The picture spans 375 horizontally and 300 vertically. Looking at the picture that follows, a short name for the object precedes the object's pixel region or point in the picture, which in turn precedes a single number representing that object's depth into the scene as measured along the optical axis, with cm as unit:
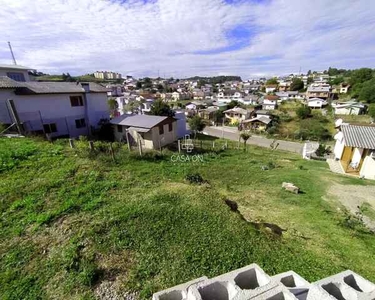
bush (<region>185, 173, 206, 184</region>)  911
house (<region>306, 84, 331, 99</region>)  5753
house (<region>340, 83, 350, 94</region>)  6109
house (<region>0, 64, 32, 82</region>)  2092
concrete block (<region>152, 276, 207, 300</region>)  182
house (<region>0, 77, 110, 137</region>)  1410
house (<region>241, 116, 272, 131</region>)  3881
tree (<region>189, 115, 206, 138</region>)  2941
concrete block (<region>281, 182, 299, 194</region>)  959
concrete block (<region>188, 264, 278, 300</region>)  156
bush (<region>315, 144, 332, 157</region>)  1988
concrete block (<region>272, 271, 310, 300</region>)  189
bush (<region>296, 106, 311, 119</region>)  4276
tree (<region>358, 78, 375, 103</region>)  4581
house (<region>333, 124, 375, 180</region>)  1245
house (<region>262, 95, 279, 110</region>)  5376
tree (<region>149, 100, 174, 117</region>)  2812
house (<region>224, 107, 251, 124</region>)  4459
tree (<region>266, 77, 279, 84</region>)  9239
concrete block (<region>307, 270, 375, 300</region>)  149
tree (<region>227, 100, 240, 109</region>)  5475
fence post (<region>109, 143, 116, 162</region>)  1019
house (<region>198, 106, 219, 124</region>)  4850
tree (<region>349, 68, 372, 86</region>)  5672
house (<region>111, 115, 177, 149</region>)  1627
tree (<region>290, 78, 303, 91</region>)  7662
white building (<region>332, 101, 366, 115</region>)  4144
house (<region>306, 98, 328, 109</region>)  5072
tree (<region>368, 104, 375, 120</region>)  3618
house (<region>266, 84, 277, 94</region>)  8308
